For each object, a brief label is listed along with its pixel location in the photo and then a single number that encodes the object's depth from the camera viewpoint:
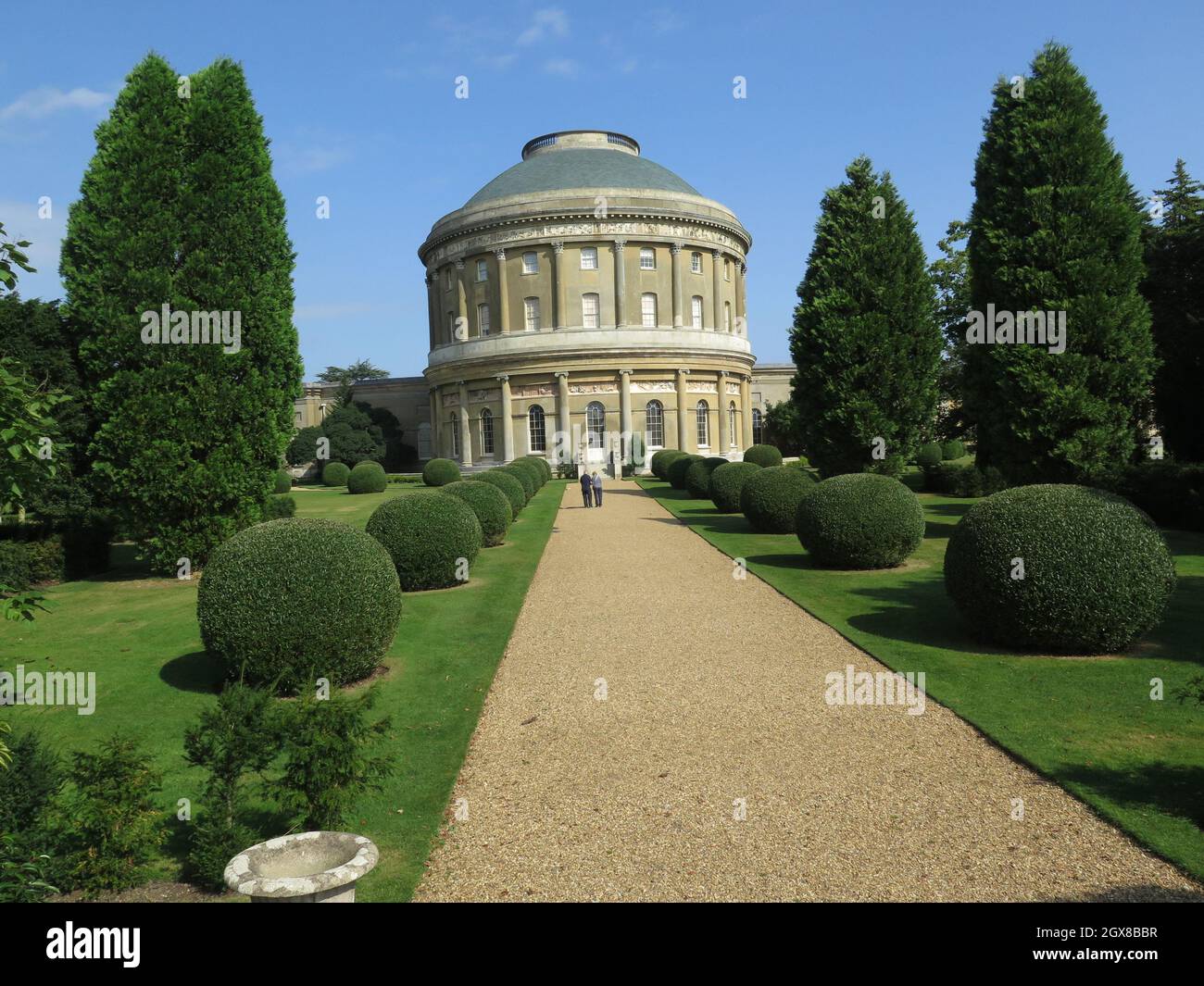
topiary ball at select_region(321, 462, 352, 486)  52.00
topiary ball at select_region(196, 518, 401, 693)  9.28
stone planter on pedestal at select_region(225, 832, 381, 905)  4.34
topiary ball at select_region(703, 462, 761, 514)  27.97
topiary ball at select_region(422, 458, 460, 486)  44.00
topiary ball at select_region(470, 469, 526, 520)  25.88
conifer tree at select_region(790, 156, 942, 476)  24.42
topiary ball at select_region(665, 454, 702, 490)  40.03
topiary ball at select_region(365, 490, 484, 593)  15.45
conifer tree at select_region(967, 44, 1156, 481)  19.98
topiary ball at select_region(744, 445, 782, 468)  45.06
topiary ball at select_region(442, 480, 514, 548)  20.59
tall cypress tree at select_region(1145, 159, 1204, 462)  23.14
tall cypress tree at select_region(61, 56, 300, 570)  16.92
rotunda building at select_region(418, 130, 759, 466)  53.72
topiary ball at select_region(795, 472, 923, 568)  16.62
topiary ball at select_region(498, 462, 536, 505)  32.31
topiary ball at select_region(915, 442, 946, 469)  36.34
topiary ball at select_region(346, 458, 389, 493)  44.16
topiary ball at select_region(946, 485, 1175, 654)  10.08
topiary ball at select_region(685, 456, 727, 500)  34.53
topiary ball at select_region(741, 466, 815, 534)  22.67
